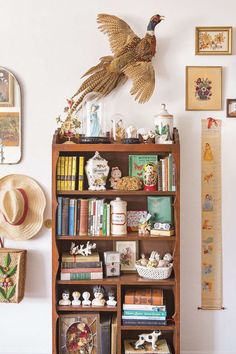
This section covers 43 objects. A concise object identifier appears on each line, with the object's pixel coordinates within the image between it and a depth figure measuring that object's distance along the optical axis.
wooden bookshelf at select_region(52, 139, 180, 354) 2.31
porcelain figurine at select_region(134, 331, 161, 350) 2.37
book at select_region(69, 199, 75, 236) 2.37
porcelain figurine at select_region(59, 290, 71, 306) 2.39
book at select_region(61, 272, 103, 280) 2.36
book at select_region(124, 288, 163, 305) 2.36
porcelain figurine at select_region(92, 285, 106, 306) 2.38
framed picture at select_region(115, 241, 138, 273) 2.49
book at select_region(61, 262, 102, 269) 2.38
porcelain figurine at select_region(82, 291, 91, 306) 2.39
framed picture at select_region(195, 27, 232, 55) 2.51
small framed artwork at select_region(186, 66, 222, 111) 2.53
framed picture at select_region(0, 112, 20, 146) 2.55
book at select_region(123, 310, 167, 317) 2.34
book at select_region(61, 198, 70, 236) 2.36
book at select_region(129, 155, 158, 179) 2.45
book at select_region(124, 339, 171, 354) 2.34
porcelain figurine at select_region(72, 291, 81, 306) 2.39
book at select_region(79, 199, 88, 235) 2.36
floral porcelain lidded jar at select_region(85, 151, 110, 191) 2.38
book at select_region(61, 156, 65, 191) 2.35
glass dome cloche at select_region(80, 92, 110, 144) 2.35
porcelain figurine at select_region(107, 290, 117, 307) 2.38
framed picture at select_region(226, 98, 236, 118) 2.52
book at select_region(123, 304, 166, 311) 2.35
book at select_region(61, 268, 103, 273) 2.37
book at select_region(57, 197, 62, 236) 2.35
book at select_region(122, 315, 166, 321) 2.34
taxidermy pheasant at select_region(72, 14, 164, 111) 2.44
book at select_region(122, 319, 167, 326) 2.34
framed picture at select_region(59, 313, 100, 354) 2.39
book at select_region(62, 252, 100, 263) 2.39
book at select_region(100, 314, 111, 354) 2.37
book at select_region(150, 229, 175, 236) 2.34
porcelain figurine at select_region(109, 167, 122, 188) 2.44
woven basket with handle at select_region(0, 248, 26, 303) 2.45
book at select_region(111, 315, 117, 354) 2.37
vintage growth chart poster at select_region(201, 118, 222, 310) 2.54
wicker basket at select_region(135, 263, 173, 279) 2.34
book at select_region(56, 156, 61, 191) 2.34
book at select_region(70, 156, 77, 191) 2.36
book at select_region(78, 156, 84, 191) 2.37
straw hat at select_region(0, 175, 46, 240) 2.53
